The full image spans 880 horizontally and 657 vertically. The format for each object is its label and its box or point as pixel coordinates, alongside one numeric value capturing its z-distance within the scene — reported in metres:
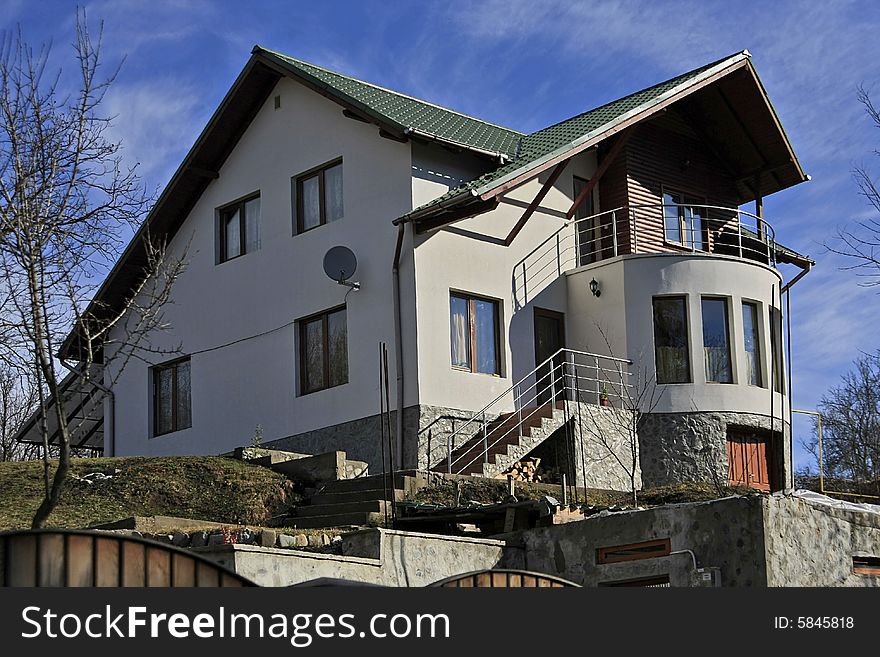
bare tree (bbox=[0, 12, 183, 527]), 11.09
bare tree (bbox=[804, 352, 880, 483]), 38.09
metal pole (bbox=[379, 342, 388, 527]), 17.86
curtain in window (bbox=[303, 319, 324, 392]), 24.17
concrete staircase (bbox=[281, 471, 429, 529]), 17.86
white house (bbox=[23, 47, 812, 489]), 22.70
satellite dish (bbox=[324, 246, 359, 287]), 23.28
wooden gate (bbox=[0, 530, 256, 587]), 6.70
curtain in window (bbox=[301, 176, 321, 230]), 24.97
